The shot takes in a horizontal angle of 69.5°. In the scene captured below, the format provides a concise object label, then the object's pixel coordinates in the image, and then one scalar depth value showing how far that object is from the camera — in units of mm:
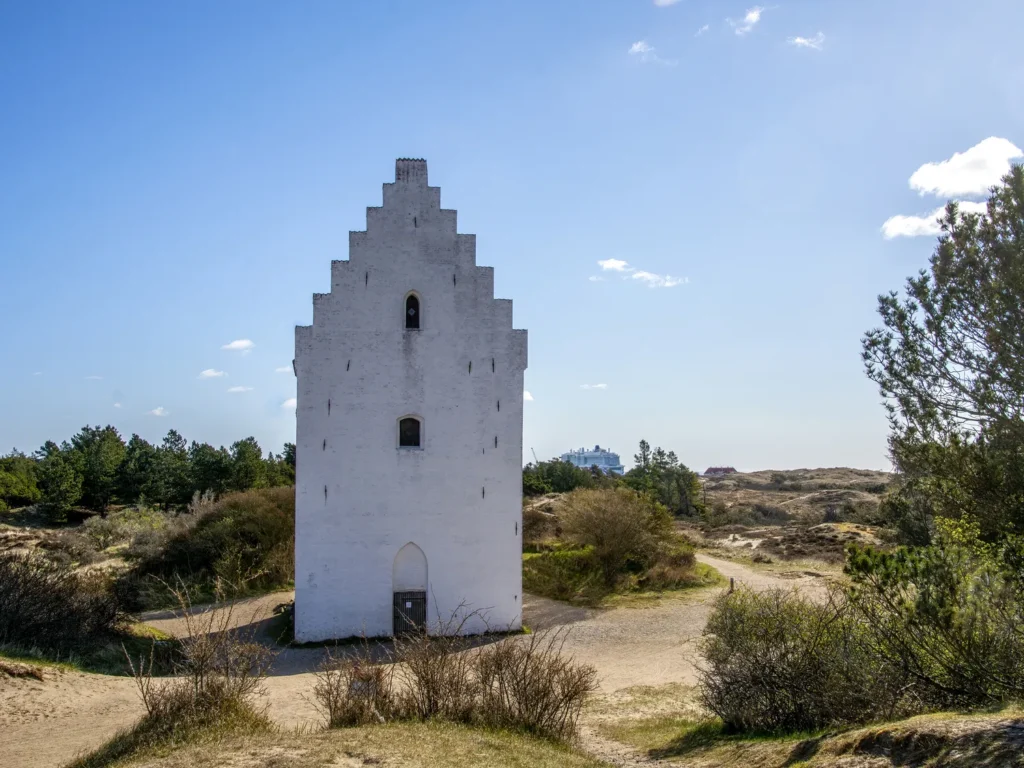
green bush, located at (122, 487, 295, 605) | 25531
